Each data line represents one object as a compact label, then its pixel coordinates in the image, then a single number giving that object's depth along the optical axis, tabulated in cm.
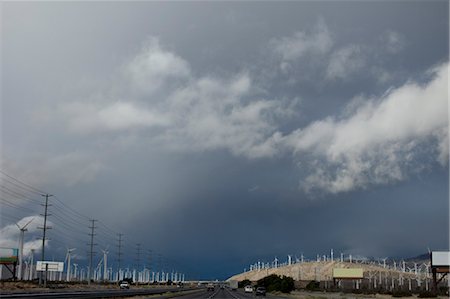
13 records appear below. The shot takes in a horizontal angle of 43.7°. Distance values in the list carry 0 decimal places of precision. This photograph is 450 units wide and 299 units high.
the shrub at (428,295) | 10041
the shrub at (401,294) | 11288
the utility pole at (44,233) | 11504
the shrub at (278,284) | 14288
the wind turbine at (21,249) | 16099
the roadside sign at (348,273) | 15738
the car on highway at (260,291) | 11556
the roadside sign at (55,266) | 17924
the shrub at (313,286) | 17592
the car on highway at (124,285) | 14948
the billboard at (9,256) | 16238
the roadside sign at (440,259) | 10588
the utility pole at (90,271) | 14499
